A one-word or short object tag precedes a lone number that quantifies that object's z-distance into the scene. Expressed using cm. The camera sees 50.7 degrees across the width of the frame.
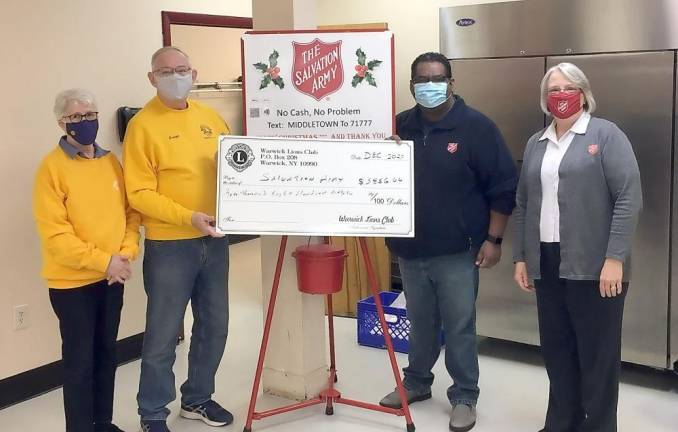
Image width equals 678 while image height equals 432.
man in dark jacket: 306
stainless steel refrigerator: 340
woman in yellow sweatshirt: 273
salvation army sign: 304
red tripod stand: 309
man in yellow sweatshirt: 290
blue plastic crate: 411
